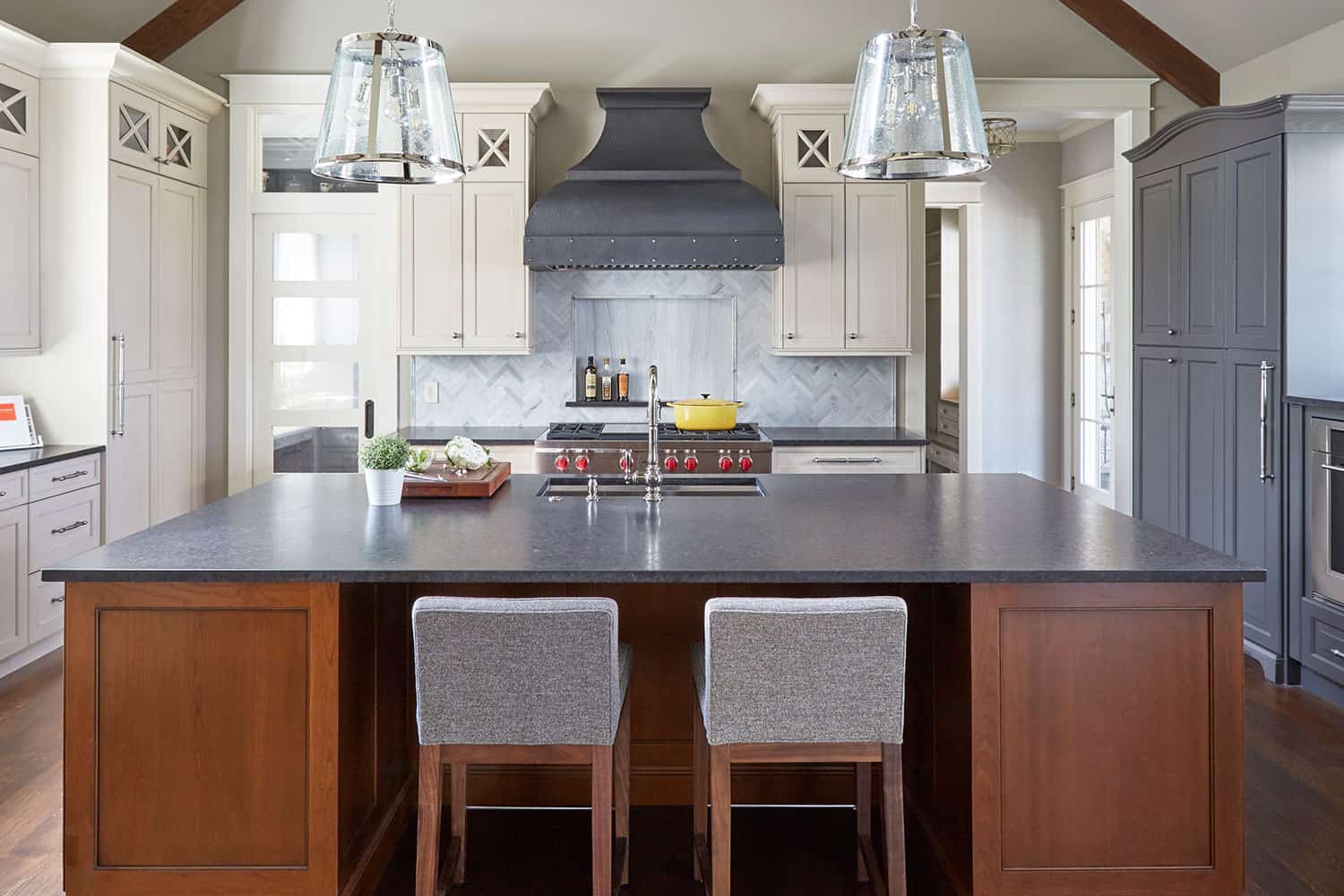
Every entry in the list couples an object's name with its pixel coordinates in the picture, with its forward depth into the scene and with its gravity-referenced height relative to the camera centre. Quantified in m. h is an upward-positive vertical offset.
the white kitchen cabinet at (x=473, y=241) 5.43 +0.89
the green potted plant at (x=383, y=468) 3.12 -0.12
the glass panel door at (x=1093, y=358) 6.95 +0.41
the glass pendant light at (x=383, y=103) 2.47 +0.71
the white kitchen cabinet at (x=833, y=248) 5.50 +0.86
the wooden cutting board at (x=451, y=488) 3.29 -0.18
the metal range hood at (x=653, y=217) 5.17 +0.95
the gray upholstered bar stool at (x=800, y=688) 2.22 -0.53
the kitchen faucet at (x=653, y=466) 3.29 -0.12
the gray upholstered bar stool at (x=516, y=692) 2.22 -0.54
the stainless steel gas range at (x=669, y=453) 5.19 -0.13
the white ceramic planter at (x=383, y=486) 3.13 -0.17
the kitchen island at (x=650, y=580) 2.37 -0.61
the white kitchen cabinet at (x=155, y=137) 4.88 +1.33
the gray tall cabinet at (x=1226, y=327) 4.19 +0.39
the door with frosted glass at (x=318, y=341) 5.75 +0.43
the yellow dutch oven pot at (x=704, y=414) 5.45 +0.05
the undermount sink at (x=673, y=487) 3.48 -0.20
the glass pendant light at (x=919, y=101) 2.48 +0.71
